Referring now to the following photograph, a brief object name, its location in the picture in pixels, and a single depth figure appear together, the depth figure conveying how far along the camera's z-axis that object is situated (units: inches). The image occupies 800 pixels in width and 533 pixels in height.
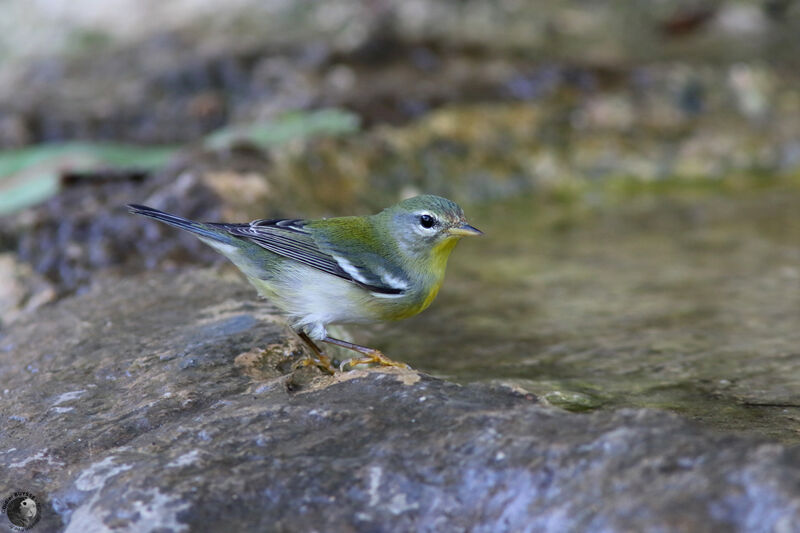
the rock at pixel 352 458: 163.9
